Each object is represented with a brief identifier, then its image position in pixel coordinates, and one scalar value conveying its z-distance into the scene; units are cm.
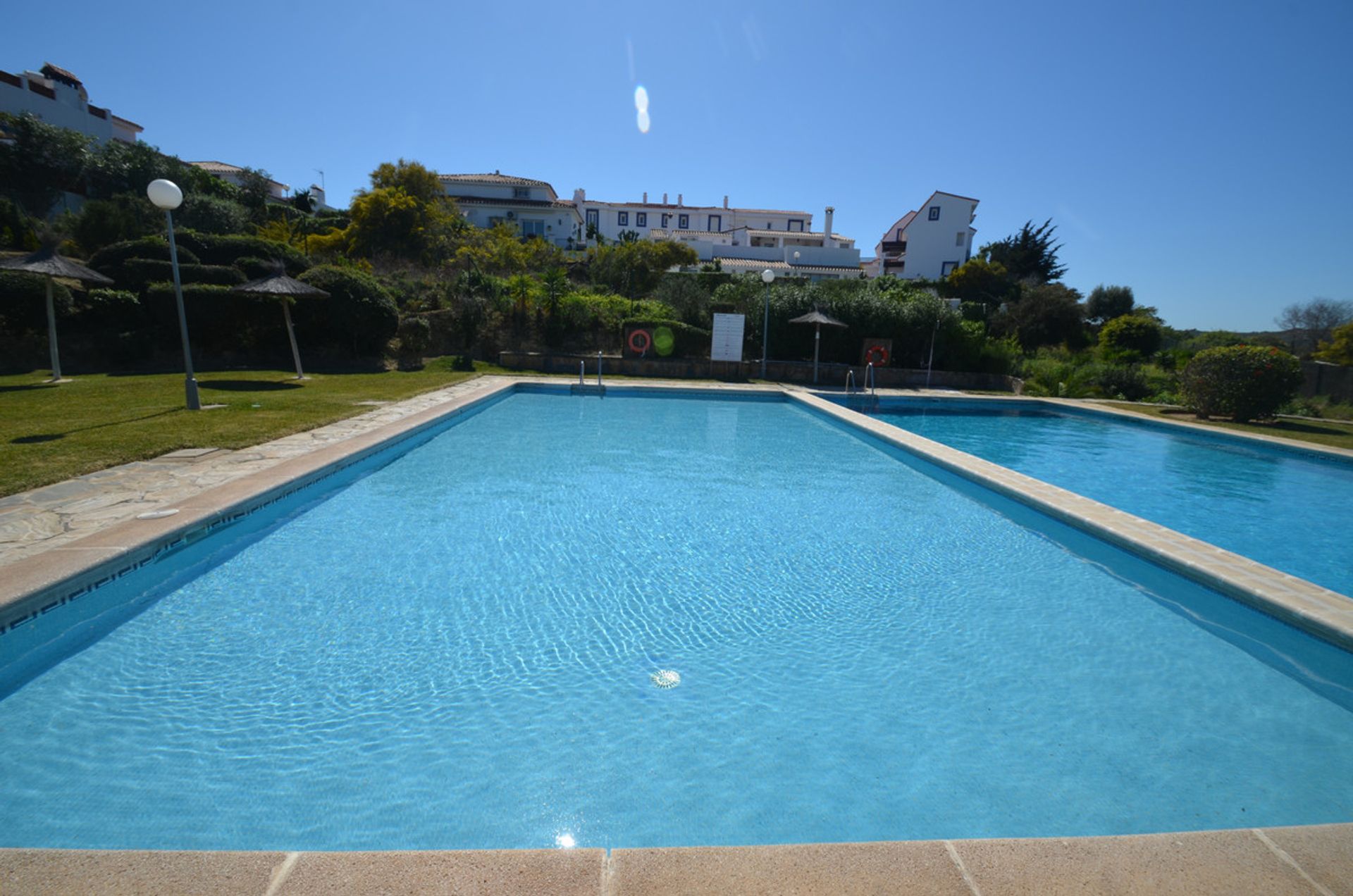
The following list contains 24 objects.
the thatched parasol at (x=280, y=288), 1126
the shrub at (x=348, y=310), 1429
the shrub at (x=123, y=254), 1402
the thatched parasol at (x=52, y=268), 978
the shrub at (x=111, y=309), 1315
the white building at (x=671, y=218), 5562
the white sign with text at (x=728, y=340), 1716
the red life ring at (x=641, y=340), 1778
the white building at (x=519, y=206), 4344
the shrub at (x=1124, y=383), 1691
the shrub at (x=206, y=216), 2284
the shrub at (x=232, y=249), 1585
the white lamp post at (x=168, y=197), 771
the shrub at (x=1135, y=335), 2242
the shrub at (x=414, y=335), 1633
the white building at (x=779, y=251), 4272
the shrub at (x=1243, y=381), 1247
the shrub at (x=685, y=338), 1784
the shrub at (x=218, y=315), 1350
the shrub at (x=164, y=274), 1388
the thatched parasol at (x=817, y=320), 1642
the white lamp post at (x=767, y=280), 1641
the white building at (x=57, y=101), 3041
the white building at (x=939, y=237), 4509
